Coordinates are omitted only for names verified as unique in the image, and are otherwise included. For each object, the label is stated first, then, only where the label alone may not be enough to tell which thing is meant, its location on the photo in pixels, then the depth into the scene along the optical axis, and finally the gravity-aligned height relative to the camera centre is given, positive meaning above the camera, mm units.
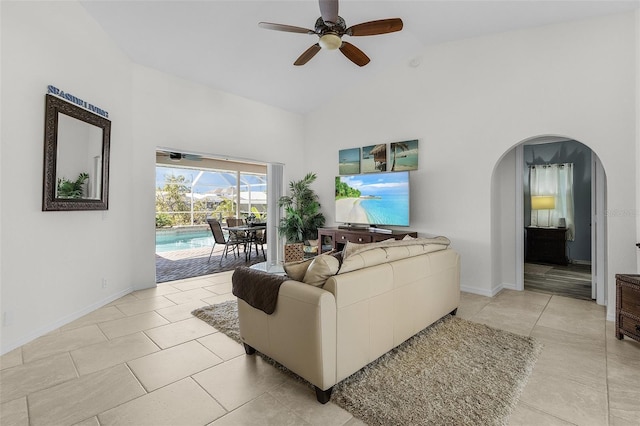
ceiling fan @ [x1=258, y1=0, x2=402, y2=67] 2607 +1706
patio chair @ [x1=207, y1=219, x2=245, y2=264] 6199 -388
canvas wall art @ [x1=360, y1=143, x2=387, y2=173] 5023 +961
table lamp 6031 +284
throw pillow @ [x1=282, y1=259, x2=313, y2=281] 2096 -382
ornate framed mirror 2844 +568
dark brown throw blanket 2051 -520
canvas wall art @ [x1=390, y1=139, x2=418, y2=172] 4660 +943
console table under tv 4535 -320
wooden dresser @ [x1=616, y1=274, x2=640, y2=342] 2545 -754
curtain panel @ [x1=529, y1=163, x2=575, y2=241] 5973 +540
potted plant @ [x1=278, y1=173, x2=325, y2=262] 5953 +18
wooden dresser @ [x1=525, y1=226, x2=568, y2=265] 5852 -548
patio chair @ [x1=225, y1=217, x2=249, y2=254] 6508 -499
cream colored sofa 1804 -681
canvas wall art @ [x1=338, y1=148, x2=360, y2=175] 5418 +976
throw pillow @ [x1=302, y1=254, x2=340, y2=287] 1920 -346
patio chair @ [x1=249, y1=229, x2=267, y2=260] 6790 -550
